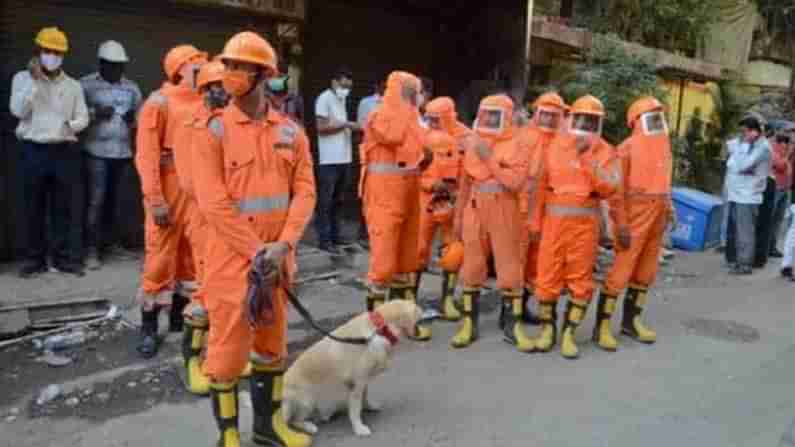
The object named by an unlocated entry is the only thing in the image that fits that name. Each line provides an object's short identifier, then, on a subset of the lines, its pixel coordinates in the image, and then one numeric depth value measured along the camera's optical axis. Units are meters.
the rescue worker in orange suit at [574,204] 5.42
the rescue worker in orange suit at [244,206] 3.39
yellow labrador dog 4.08
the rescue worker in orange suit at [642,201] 5.84
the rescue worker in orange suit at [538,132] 5.61
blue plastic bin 10.46
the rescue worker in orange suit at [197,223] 3.86
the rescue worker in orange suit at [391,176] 5.47
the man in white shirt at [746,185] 9.19
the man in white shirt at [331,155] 8.45
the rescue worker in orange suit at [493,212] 5.58
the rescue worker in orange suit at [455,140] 6.57
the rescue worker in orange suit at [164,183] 4.86
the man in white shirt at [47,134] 6.28
